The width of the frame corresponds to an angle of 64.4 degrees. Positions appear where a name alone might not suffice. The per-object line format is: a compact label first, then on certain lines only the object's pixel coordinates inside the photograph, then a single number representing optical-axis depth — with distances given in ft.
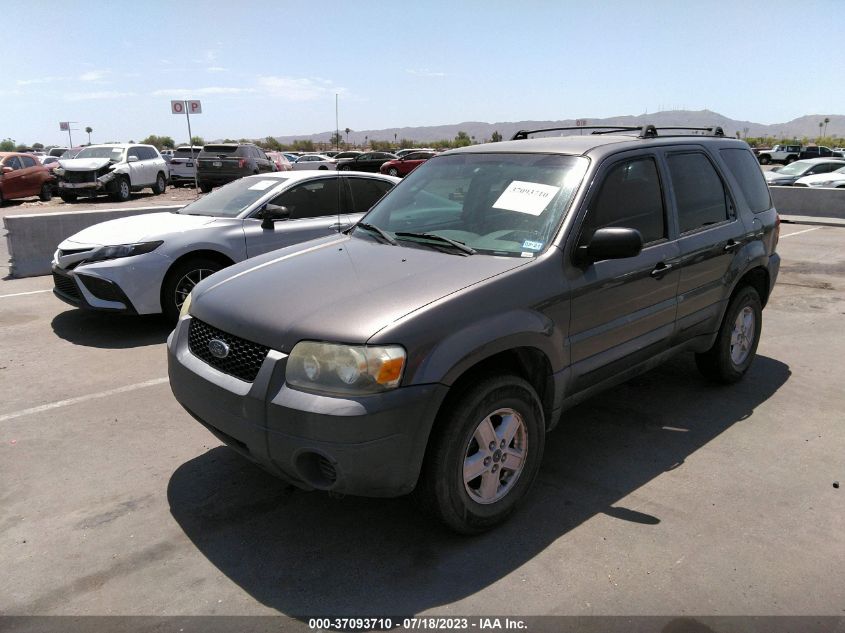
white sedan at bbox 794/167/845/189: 63.35
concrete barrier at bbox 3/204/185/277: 30.58
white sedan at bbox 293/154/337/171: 93.46
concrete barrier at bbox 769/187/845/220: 54.54
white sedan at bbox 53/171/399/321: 20.81
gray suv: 9.02
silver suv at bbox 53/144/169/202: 65.92
